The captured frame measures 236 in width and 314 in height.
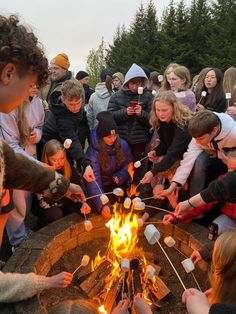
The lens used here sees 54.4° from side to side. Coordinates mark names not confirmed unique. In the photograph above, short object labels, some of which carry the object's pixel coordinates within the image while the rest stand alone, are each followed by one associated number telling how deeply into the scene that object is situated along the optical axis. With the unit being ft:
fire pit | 6.87
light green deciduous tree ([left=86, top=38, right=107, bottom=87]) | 72.41
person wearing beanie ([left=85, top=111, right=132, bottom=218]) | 9.37
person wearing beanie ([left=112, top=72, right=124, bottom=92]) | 18.69
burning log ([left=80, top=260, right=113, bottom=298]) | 7.17
